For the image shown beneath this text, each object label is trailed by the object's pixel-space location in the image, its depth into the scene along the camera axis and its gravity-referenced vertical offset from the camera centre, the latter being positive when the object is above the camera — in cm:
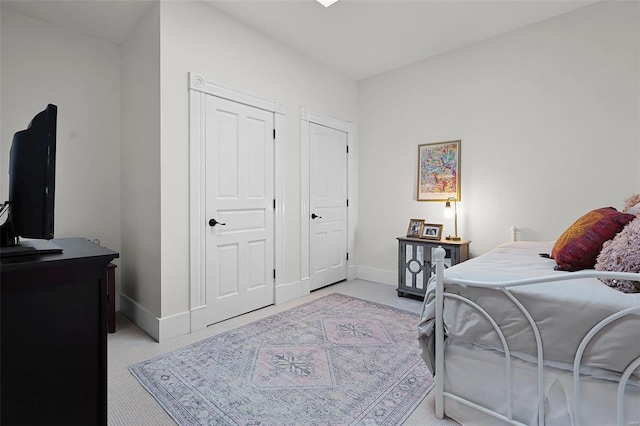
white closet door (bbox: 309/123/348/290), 386 +4
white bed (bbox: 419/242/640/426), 114 -58
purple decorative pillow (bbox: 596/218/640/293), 125 -20
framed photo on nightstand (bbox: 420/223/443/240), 353 -26
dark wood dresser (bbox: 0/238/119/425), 96 -43
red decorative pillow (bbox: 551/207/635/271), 159 -16
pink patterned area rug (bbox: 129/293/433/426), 165 -107
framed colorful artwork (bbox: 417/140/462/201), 361 +45
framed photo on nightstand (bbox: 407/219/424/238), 372 -24
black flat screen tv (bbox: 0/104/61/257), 116 +8
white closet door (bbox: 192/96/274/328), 283 -2
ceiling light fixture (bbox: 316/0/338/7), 256 +169
